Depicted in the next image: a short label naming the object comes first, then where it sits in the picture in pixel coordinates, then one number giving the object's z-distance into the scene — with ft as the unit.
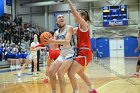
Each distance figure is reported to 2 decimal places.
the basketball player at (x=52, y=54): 28.09
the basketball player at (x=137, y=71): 31.61
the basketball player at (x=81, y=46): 16.56
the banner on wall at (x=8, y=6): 84.93
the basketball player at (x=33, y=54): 35.23
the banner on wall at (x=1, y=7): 50.83
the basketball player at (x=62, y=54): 16.08
